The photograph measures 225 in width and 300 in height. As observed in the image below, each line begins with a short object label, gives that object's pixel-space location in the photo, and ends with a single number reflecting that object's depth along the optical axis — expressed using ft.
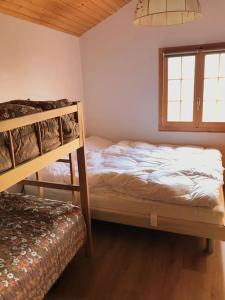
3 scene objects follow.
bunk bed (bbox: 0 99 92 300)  4.41
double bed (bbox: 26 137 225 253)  6.72
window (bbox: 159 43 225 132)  11.03
